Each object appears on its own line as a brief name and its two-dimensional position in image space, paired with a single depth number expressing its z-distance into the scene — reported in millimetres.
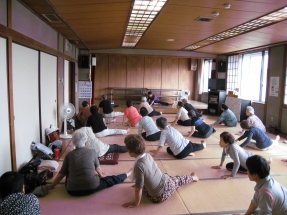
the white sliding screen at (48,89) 4518
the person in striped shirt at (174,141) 3869
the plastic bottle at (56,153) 3982
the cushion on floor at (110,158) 3723
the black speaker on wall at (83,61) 9266
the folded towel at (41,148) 3868
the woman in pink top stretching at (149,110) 7416
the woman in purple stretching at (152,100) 9527
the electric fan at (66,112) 5086
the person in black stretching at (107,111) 6977
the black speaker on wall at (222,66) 9758
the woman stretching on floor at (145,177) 2346
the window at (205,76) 11482
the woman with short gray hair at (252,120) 5134
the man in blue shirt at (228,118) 6617
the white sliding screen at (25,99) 3332
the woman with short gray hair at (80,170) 2598
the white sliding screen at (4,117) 2838
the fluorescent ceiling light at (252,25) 3922
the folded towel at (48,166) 3320
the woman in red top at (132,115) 6273
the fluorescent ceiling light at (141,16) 3732
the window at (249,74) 7530
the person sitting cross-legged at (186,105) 6895
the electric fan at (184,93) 10875
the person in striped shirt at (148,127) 4965
